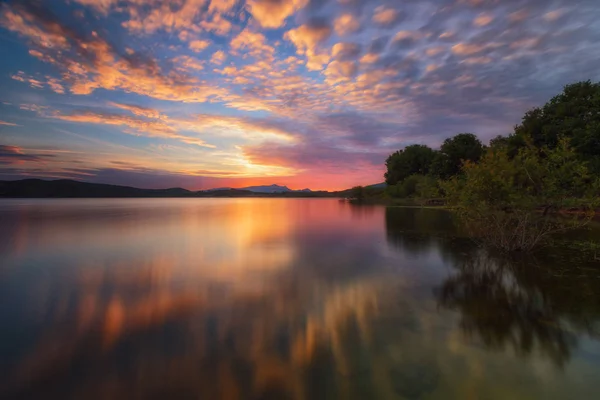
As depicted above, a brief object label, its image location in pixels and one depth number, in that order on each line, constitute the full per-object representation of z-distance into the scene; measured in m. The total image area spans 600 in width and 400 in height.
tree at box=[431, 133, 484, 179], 80.75
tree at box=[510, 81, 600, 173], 35.97
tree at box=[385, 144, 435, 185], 114.06
